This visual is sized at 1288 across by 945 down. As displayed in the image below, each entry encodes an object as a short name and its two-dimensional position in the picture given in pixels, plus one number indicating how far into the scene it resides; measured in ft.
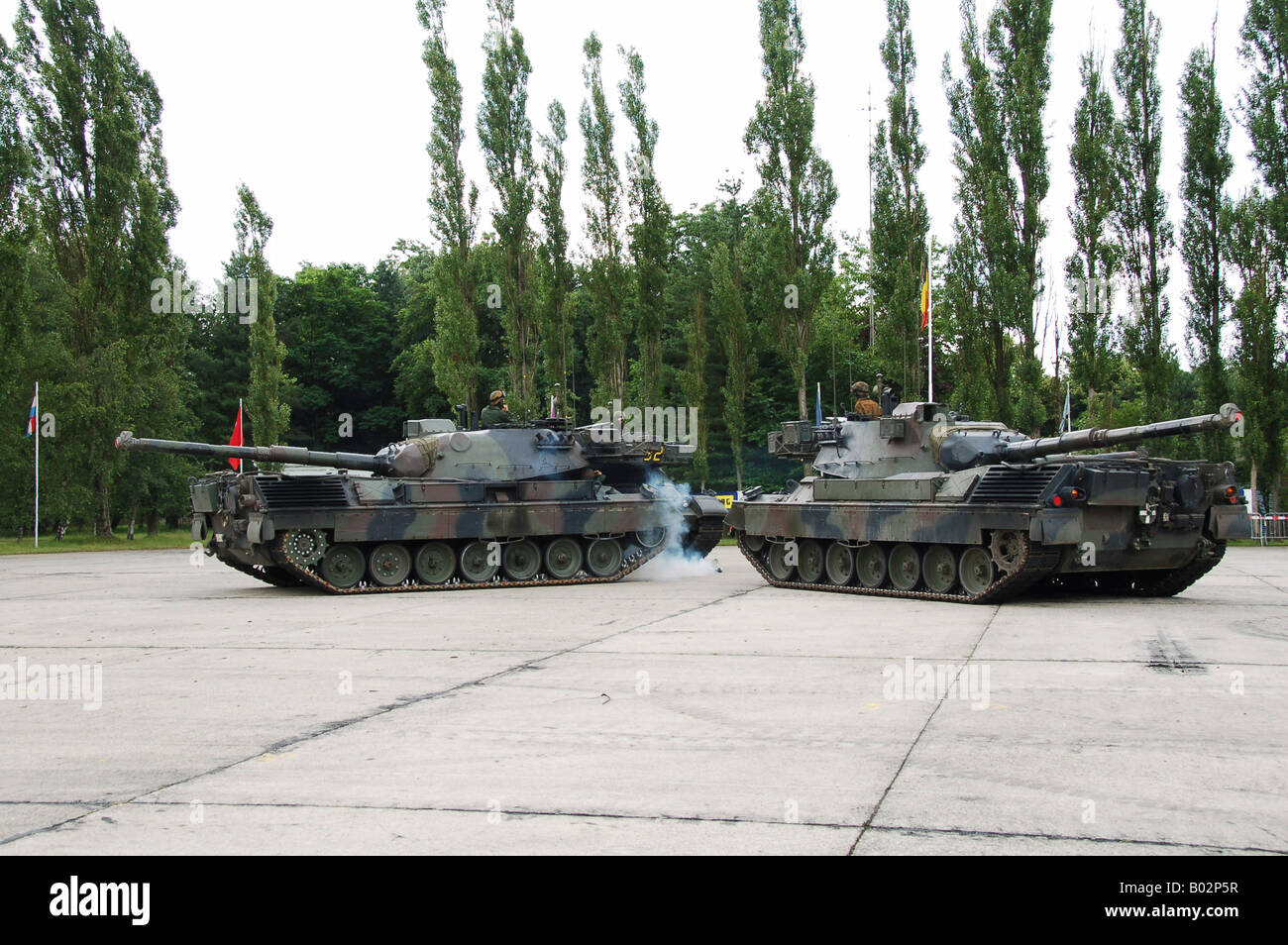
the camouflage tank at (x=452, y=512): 62.80
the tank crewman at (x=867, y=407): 66.18
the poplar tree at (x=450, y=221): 138.92
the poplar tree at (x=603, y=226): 143.13
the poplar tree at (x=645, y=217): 142.92
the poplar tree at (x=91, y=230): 125.08
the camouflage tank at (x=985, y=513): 50.96
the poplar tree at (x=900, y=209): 123.95
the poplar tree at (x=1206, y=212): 120.88
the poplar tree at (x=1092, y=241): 120.16
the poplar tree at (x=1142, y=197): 123.03
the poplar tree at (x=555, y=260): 142.31
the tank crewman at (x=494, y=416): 71.15
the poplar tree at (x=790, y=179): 128.88
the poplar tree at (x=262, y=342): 145.79
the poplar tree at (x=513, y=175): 138.62
